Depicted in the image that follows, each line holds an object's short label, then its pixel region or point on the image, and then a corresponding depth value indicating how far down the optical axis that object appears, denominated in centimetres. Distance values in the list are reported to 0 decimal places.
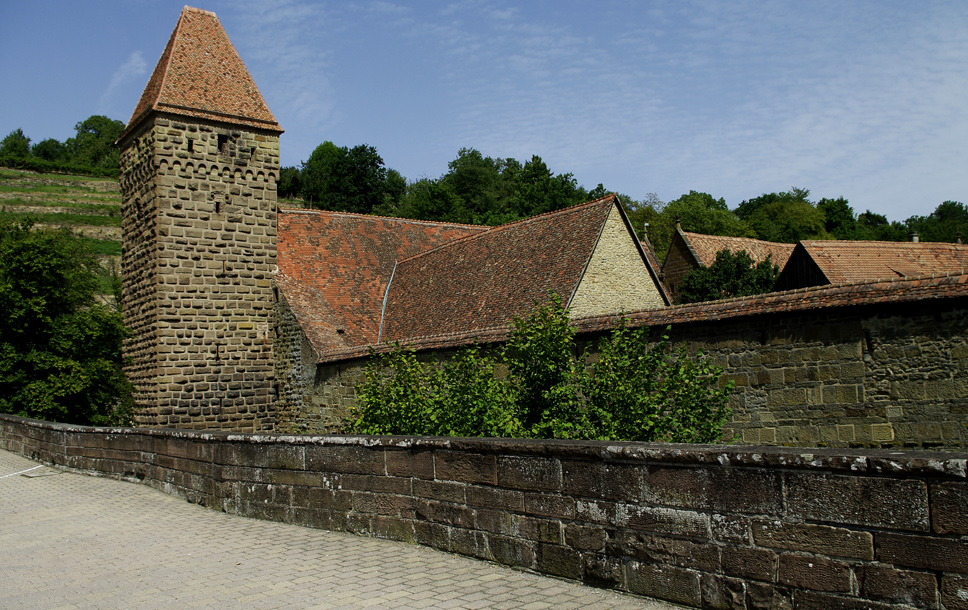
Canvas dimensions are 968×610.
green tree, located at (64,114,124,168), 9075
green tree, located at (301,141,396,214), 6562
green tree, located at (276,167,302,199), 8875
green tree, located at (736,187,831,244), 7050
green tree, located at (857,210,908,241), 7531
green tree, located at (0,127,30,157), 9369
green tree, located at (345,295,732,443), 765
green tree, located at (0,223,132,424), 2164
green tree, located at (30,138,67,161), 10205
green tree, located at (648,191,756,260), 6650
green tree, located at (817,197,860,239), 7512
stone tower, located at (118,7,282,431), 1955
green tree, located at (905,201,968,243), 7520
